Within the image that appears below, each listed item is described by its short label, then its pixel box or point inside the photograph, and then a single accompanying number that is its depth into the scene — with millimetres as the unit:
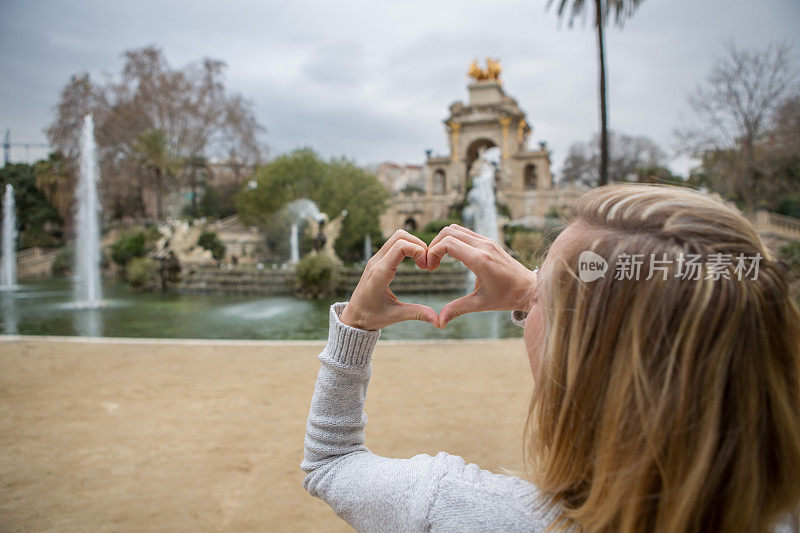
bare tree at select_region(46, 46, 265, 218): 36969
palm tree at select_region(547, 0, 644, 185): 14352
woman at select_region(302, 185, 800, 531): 744
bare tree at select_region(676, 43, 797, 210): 24203
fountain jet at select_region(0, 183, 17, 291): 23506
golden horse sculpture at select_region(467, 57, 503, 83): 52219
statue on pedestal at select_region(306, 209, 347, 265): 19406
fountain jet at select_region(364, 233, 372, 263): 31656
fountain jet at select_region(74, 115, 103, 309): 16053
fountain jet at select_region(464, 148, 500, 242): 28444
